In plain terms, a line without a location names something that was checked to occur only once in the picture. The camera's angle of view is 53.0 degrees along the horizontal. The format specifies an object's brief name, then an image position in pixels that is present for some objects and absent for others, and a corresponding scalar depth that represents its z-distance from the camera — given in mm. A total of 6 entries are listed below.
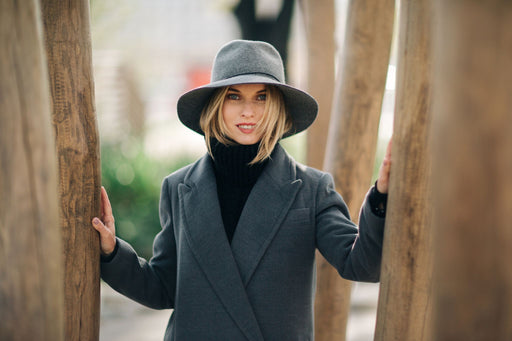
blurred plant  5344
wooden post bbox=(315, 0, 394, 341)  2510
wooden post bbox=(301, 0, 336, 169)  3166
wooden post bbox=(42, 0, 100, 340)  1715
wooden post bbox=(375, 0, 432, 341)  1568
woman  1864
